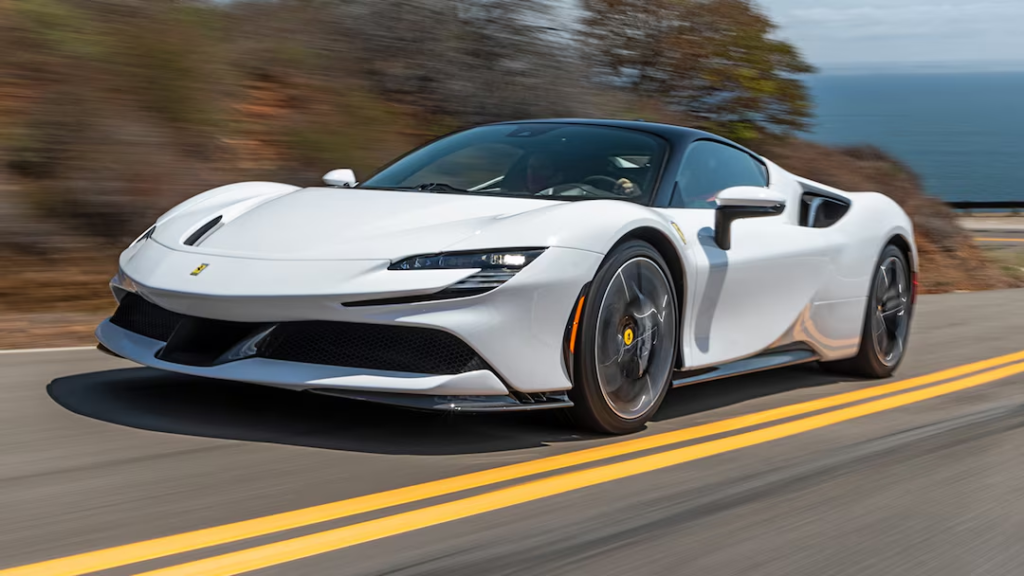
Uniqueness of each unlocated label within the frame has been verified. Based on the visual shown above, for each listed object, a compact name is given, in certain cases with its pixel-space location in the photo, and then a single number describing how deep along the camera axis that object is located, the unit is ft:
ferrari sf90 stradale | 12.53
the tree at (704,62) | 61.16
